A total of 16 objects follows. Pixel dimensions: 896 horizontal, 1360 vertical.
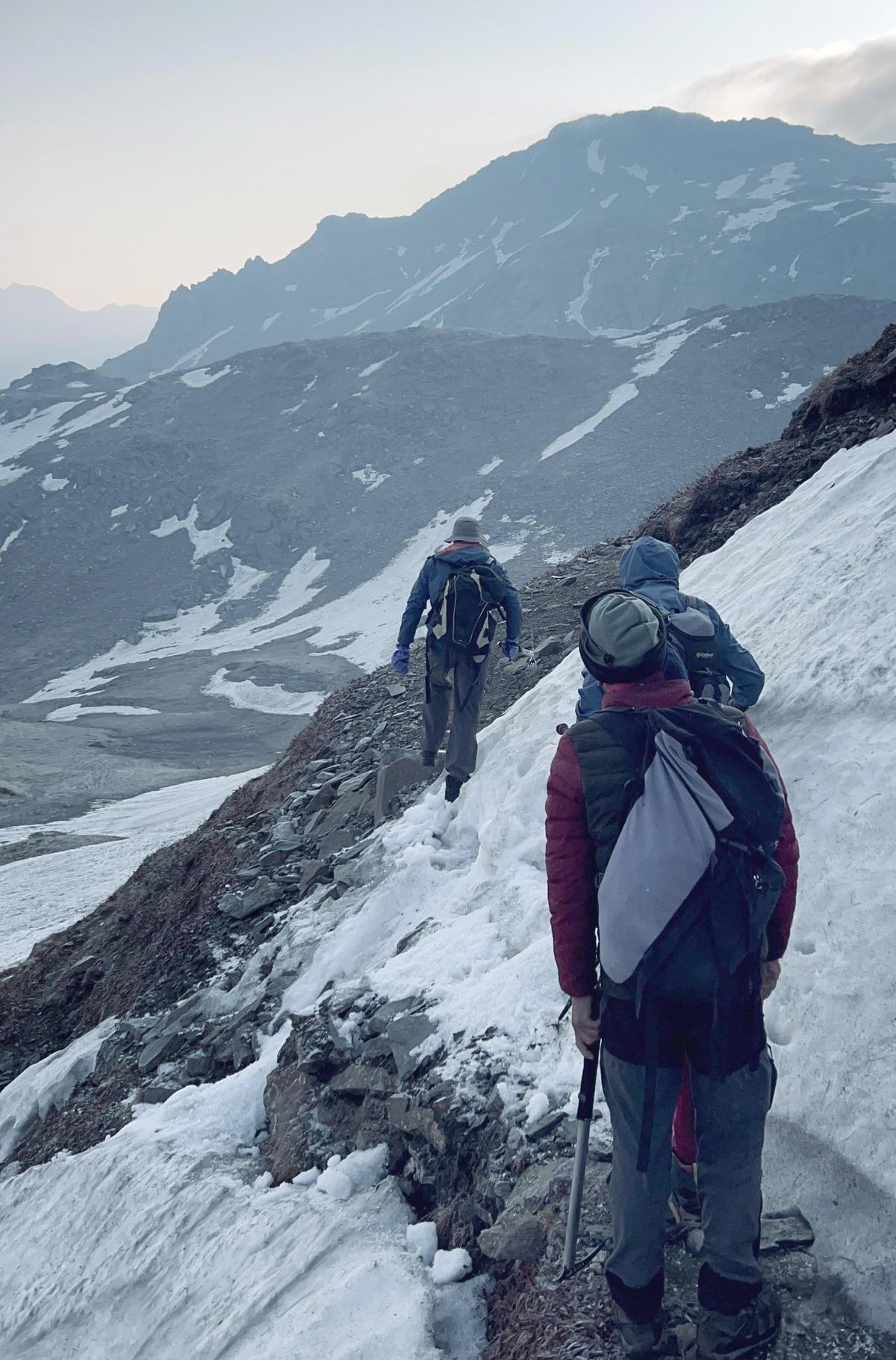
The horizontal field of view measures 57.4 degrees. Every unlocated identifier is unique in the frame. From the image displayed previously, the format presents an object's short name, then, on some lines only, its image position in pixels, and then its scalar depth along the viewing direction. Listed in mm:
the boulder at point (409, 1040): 4730
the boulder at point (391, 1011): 5250
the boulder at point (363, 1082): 4805
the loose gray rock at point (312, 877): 8203
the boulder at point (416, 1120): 4285
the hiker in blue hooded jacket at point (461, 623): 7492
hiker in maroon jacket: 2688
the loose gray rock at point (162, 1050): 6914
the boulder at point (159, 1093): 6293
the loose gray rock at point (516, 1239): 3420
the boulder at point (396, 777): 8727
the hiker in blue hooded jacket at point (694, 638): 5020
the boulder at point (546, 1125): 3932
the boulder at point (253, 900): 8477
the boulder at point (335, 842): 8562
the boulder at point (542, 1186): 3553
